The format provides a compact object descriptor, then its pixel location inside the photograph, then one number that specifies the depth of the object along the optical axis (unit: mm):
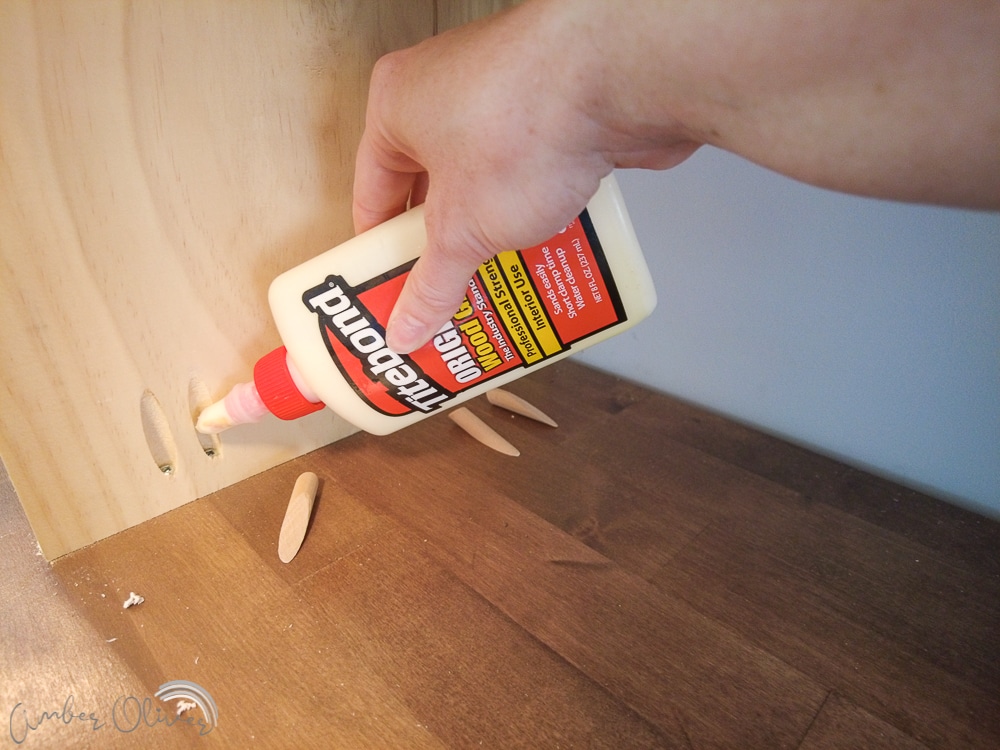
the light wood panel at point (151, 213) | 326
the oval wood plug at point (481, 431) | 514
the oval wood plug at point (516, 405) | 556
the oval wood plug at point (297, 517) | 403
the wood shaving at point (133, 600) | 365
